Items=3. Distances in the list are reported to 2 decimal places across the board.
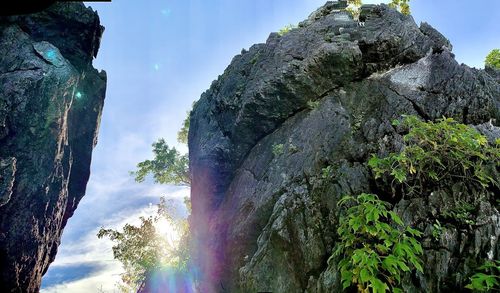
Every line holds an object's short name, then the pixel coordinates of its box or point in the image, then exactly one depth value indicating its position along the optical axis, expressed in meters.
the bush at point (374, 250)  7.06
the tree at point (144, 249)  23.77
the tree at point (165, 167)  32.25
